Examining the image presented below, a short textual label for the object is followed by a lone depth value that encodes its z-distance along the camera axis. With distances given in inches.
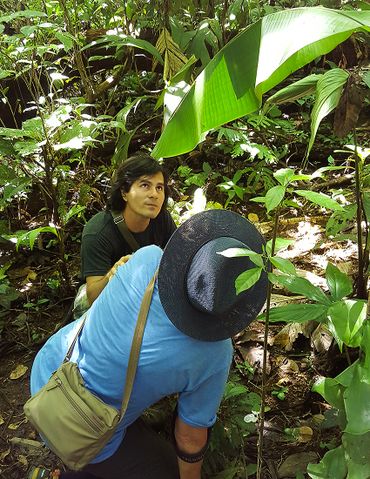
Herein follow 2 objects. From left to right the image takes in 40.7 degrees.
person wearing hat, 55.3
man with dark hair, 99.1
